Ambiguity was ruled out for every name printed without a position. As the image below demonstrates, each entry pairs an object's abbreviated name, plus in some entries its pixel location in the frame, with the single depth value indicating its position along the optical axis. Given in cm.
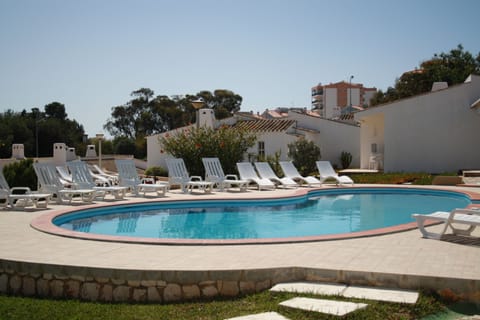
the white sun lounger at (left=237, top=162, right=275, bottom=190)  1675
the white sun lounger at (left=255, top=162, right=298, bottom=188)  1744
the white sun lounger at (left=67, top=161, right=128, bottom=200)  1346
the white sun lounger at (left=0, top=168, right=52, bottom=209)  1132
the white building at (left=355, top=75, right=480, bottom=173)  2058
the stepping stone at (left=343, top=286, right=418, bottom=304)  477
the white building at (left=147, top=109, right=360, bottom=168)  2719
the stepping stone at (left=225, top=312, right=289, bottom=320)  440
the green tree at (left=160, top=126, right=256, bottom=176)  1953
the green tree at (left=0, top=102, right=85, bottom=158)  4556
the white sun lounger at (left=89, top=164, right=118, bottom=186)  1652
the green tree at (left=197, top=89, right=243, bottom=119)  6446
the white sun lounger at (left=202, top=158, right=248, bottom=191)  1648
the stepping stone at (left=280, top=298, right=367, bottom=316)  446
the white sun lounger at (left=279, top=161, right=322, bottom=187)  1837
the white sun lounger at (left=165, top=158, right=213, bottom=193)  1574
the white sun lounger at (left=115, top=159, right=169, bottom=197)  1452
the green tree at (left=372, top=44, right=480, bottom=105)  3688
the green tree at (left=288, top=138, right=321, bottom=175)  2396
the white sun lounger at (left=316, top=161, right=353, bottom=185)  1778
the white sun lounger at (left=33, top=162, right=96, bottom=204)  1253
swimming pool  1005
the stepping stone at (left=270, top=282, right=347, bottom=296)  504
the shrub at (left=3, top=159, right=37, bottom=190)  1508
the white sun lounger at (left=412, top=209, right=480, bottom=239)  703
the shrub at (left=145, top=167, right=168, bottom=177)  2842
